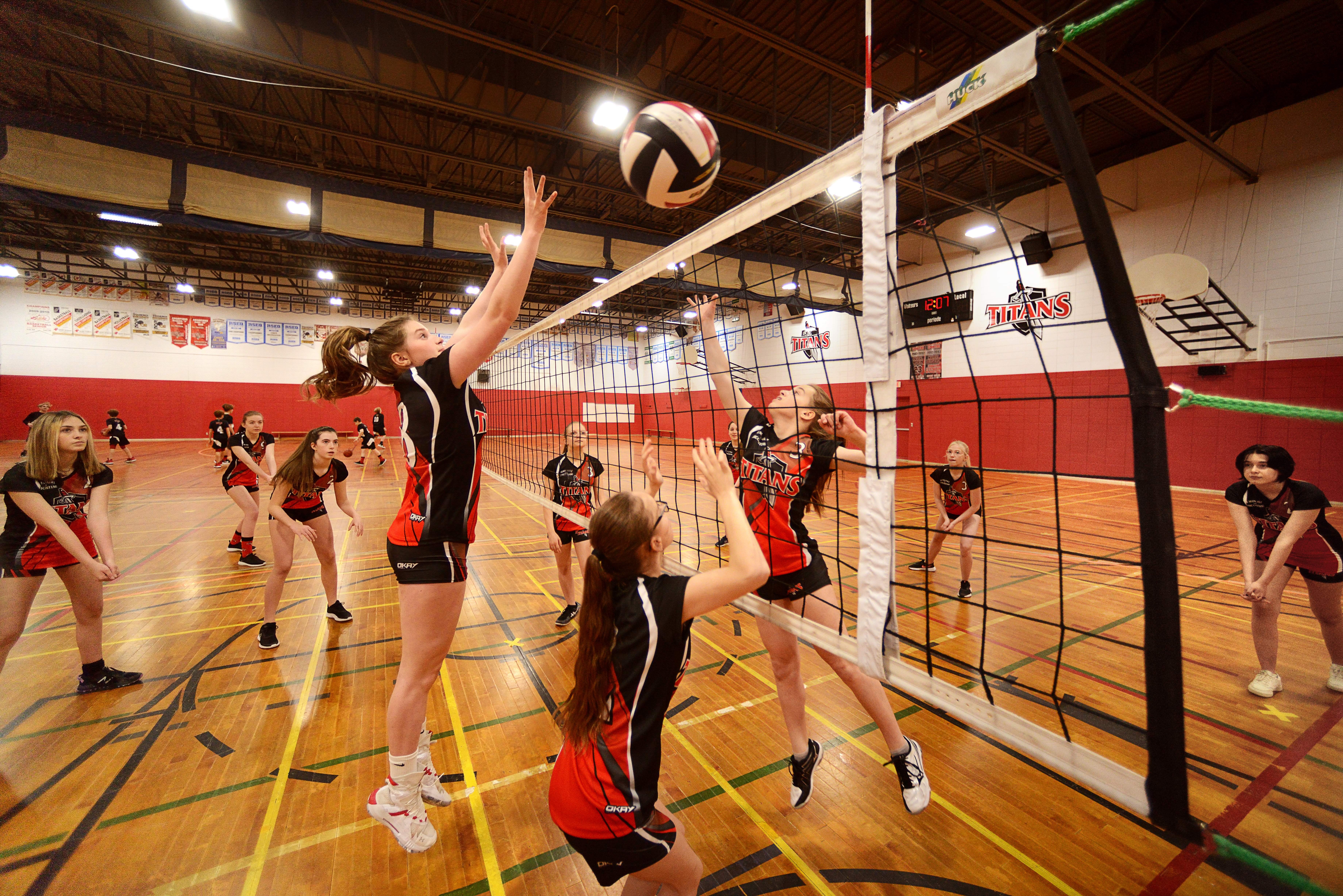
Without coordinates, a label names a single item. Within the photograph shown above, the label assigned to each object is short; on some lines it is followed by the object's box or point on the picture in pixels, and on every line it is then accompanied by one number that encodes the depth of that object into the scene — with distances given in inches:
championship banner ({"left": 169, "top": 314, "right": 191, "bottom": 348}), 796.6
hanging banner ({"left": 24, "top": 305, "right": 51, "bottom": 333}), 729.6
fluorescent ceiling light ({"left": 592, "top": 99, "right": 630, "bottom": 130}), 295.9
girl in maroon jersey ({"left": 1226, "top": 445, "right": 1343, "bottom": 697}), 122.9
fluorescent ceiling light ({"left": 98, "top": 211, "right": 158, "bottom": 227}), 324.5
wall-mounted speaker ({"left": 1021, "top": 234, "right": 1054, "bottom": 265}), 438.0
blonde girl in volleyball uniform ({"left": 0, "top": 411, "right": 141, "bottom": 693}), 118.7
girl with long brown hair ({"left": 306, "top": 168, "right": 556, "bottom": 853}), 81.9
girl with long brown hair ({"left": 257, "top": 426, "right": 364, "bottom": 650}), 155.6
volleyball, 88.0
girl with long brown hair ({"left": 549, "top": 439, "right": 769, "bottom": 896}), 57.2
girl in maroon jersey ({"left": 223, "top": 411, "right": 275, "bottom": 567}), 225.5
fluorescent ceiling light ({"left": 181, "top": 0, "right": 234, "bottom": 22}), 224.2
